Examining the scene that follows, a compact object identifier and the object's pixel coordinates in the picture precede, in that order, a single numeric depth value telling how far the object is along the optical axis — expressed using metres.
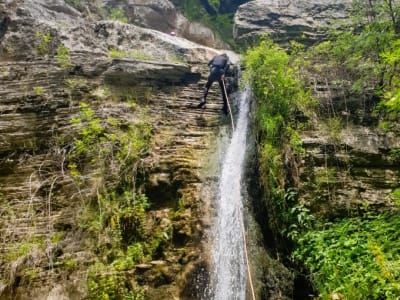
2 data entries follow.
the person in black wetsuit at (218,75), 8.14
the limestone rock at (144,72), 8.16
